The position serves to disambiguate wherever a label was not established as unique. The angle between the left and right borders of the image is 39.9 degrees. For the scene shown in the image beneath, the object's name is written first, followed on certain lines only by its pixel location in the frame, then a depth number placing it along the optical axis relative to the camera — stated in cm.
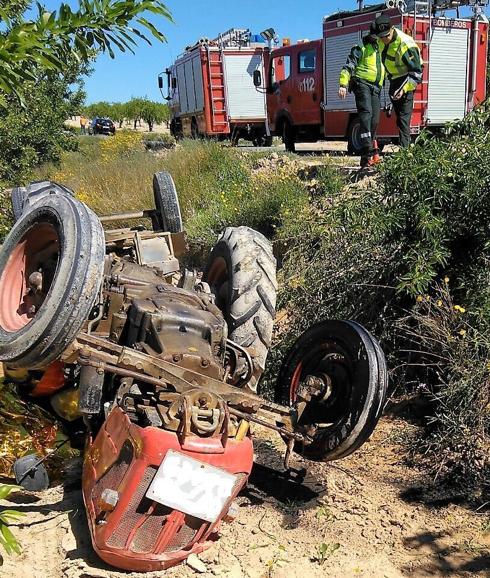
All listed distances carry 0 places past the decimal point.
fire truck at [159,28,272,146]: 1983
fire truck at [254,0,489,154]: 1288
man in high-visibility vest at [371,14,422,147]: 856
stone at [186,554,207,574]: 297
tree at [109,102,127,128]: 7919
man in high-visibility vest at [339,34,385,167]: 869
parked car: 4709
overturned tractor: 269
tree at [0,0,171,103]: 196
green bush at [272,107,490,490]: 378
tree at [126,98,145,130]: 7706
